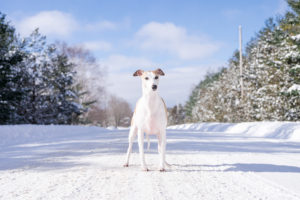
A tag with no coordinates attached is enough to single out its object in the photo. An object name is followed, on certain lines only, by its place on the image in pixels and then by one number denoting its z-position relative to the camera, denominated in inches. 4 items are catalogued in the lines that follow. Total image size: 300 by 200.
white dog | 170.4
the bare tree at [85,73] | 1355.8
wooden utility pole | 1174.9
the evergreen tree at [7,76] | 761.6
